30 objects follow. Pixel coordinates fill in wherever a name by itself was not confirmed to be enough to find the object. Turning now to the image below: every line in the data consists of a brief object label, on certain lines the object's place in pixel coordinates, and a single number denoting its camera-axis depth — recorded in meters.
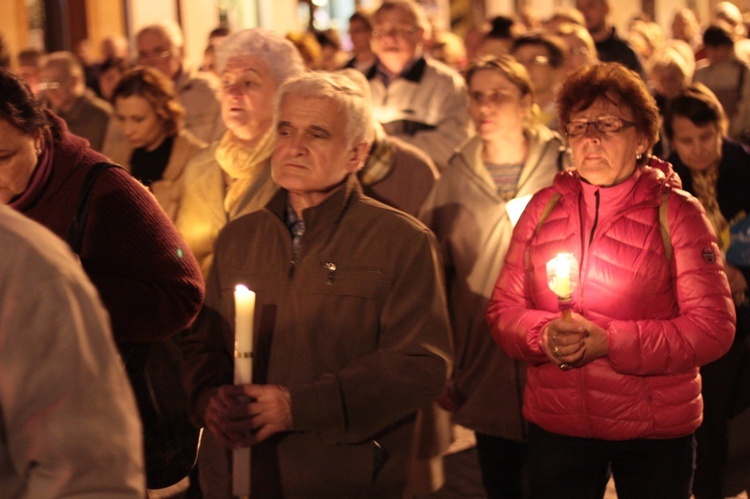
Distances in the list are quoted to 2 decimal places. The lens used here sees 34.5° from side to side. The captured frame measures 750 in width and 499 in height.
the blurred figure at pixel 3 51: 11.88
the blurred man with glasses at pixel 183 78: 8.68
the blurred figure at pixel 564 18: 11.20
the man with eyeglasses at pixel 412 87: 7.85
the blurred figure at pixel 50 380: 1.87
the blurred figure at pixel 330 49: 12.81
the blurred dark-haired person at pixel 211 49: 11.06
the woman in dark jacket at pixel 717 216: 5.24
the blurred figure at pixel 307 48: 9.21
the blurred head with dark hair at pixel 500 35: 9.78
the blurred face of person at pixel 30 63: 12.41
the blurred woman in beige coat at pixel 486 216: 5.49
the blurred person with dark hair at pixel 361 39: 10.89
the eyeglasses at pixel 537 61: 7.52
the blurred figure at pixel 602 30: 10.70
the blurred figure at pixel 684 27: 16.03
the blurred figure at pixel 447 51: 12.31
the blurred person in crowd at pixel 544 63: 7.50
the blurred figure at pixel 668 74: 8.91
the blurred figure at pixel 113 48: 13.85
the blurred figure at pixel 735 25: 11.60
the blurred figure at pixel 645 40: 14.71
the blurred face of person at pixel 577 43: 8.56
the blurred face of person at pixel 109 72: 12.20
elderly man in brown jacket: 3.50
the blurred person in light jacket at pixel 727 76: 10.57
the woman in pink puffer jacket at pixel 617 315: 3.75
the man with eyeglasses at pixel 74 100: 9.90
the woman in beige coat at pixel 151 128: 6.51
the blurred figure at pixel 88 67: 14.01
